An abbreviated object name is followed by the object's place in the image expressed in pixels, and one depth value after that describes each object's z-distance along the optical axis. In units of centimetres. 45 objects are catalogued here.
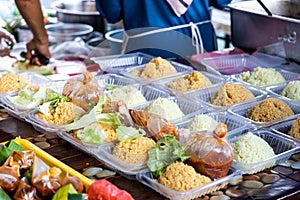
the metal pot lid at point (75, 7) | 348
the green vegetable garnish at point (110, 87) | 188
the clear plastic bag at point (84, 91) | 167
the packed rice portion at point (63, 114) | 164
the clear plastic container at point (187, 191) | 135
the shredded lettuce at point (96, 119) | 156
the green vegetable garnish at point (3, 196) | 124
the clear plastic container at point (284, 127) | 162
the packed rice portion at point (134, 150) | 145
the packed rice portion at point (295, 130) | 156
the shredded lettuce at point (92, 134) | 152
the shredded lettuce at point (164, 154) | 141
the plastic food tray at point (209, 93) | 184
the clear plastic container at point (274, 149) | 144
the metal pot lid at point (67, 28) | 317
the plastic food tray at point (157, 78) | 197
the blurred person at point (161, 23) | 239
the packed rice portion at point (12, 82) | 186
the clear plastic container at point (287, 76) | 199
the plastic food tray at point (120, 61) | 215
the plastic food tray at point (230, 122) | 160
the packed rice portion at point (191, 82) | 188
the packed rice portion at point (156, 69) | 199
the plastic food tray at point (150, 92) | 185
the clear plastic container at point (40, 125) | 162
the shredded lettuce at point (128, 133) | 149
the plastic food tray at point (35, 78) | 198
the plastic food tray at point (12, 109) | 173
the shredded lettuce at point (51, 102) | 167
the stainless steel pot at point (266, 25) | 207
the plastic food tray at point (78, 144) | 152
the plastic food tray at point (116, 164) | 143
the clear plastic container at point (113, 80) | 198
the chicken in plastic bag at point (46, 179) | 127
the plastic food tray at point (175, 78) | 186
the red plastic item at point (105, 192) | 126
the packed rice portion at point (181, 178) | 136
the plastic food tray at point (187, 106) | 173
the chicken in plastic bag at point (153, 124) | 151
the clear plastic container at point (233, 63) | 214
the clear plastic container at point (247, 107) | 172
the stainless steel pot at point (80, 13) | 330
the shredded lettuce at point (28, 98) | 173
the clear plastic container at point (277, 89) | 188
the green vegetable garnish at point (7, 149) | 139
